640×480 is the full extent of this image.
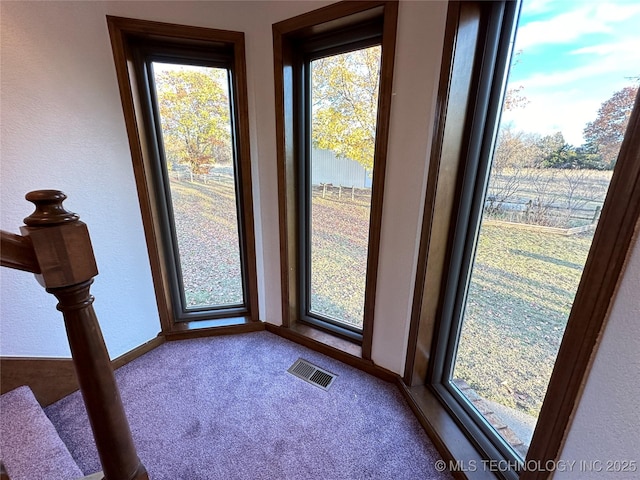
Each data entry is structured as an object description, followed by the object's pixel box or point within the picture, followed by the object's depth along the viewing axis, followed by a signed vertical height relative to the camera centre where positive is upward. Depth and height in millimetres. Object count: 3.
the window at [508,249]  671 -283
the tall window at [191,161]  1564 -18
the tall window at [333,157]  1355 +24
